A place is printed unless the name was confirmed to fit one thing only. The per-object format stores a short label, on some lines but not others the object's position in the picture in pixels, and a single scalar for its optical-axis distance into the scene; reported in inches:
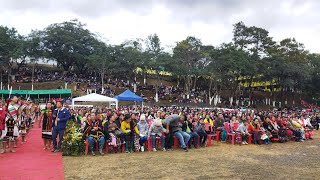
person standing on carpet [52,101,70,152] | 275.3
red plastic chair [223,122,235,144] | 368.9
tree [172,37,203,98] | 1231.2
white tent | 630.8
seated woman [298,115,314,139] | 451.2
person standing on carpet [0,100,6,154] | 254.0
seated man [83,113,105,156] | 275.5
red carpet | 197.4
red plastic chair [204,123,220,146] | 351.9
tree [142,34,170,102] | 1215.6
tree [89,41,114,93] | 1284.2
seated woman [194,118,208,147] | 337.6
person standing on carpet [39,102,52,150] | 290.4
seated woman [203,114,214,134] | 379.3
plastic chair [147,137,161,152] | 304.9
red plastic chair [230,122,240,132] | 383.3
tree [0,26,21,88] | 1258.2
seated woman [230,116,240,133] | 382.7
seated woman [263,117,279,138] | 396.8
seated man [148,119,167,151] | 307.7
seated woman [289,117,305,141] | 422.2
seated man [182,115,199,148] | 327.1
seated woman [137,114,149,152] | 300.4
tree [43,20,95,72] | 1407.5
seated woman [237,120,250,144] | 372.0
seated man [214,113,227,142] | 384.9
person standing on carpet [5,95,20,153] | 267.7
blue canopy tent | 667.6
